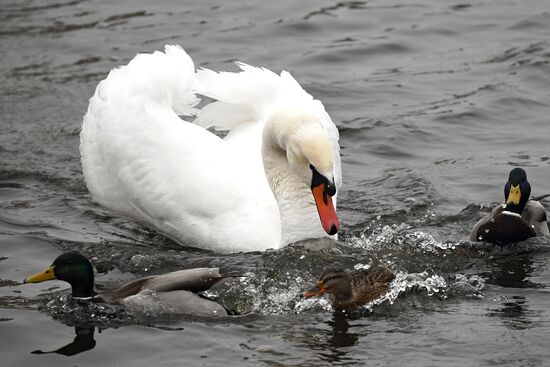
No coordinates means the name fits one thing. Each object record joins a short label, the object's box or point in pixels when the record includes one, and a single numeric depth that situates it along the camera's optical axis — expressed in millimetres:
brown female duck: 15430
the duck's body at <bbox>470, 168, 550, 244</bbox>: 18125
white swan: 17391
